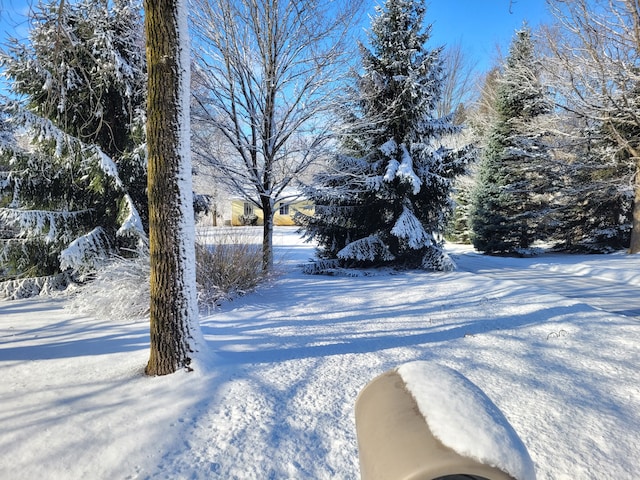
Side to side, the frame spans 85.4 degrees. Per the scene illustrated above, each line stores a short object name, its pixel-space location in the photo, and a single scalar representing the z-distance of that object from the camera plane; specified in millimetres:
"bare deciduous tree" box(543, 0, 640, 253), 7285
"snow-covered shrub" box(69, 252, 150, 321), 5121
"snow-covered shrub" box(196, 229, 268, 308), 5836
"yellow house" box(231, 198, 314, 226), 30875
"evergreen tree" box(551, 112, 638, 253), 13844
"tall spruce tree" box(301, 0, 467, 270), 9328
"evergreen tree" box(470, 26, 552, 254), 15781
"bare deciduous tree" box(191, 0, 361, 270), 7441
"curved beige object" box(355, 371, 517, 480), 978
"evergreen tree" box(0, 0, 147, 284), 6574
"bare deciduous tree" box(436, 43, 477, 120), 25594
